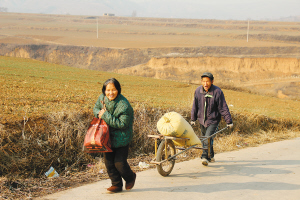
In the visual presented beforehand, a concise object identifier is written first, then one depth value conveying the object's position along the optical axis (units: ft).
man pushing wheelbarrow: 22.90
